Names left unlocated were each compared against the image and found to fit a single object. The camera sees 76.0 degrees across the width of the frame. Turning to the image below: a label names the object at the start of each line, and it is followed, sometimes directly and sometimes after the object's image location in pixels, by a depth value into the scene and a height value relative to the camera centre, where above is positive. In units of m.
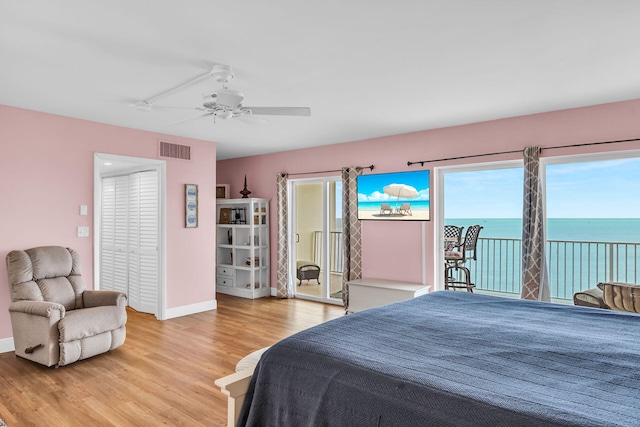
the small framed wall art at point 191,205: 5.69 +0.10
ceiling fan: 2.98 +0.81
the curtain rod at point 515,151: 3.98 +0.69
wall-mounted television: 5.30 +0.22
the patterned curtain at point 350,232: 5.93 -0.29
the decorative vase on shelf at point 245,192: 7.09 +0.35
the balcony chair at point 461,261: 5.27 -0.62
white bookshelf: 6.83 -0.57
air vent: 5.43 +0.83
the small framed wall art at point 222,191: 7.35 +0.38
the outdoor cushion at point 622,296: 3.10 -0.64
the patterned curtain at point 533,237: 4.33 -0.26
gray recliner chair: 3.55 -0.93
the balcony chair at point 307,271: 6.75 -0.98
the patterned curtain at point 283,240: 6.70 -0.46
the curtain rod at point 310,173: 5.85 +0.65
